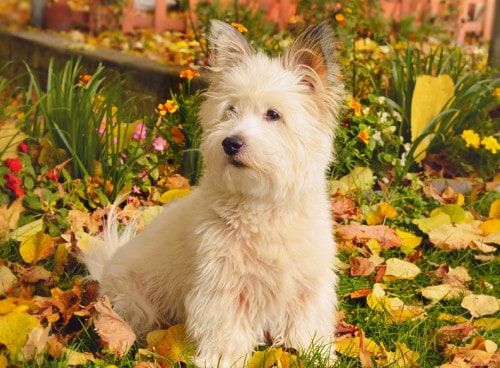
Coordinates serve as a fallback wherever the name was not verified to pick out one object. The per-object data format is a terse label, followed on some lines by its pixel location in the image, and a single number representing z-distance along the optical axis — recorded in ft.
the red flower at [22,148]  12.34
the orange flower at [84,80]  13.16
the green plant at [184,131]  13.38
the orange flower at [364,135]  13.78
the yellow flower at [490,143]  14.39
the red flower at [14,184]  11.64
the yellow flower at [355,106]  14.05
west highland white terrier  8.41
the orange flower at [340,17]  15.32
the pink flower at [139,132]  13.37
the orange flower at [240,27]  13.31
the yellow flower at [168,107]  13.23
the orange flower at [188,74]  13.26
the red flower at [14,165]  11.86
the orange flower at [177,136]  13.52
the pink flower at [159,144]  13.14
